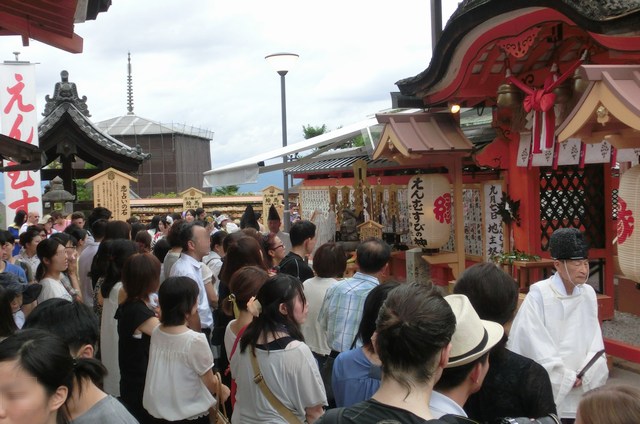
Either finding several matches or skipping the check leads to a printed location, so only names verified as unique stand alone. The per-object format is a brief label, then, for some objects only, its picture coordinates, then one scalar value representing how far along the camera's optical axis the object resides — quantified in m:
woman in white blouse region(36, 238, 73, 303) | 5.74
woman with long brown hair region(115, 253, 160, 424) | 4.53
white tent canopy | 12.21
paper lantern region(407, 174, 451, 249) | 9.88
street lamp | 12.23
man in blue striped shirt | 4.43
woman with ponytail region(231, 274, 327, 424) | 3.54
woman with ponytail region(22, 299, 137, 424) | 2.61
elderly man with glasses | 3.76
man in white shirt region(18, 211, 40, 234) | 12.04
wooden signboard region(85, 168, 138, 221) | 17.11
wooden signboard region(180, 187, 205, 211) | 22.89
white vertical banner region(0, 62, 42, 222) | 14.46
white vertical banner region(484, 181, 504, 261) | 9.78
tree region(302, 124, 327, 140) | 39.89
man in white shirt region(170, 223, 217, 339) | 5.99
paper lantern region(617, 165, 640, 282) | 6.09
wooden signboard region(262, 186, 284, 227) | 21.91
